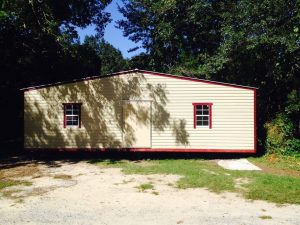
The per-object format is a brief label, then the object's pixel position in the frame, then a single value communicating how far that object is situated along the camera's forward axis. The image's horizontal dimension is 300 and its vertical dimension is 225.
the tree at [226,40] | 17.99
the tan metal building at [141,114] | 13.81
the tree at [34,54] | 18.76
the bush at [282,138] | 14.25
